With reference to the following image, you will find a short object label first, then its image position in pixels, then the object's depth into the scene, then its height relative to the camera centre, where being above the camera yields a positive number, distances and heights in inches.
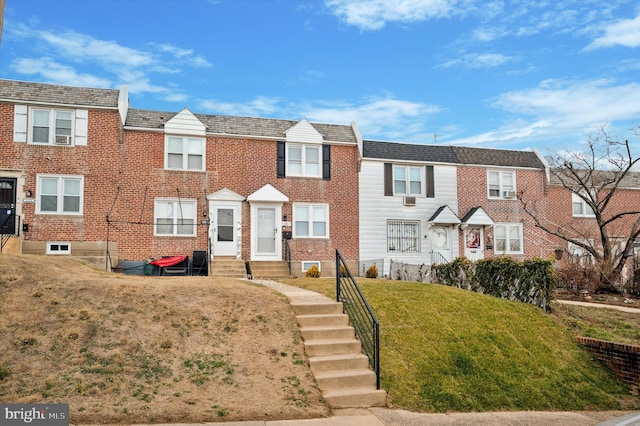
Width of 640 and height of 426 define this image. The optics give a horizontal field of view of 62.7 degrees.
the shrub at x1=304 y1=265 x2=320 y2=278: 774.7 -43.0
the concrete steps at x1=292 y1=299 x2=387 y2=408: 308.5 -73.7
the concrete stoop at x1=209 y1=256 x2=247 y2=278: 773.1 -36.3
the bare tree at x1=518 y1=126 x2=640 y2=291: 816.3 +71.3
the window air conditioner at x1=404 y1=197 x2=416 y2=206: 958.4 +76.7
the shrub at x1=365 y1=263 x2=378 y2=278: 811.4 -44.8
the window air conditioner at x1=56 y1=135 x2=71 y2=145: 786.8 +156.1
